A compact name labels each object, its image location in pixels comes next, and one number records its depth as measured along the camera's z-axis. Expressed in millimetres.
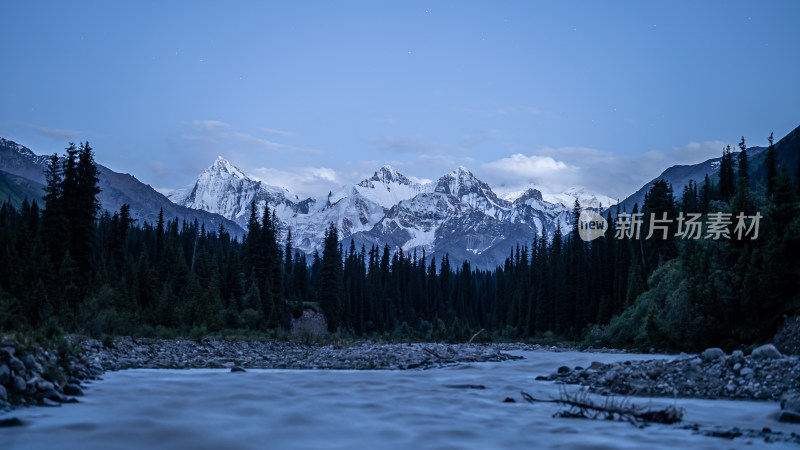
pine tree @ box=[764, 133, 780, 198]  70625
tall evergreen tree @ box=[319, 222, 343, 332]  81875
